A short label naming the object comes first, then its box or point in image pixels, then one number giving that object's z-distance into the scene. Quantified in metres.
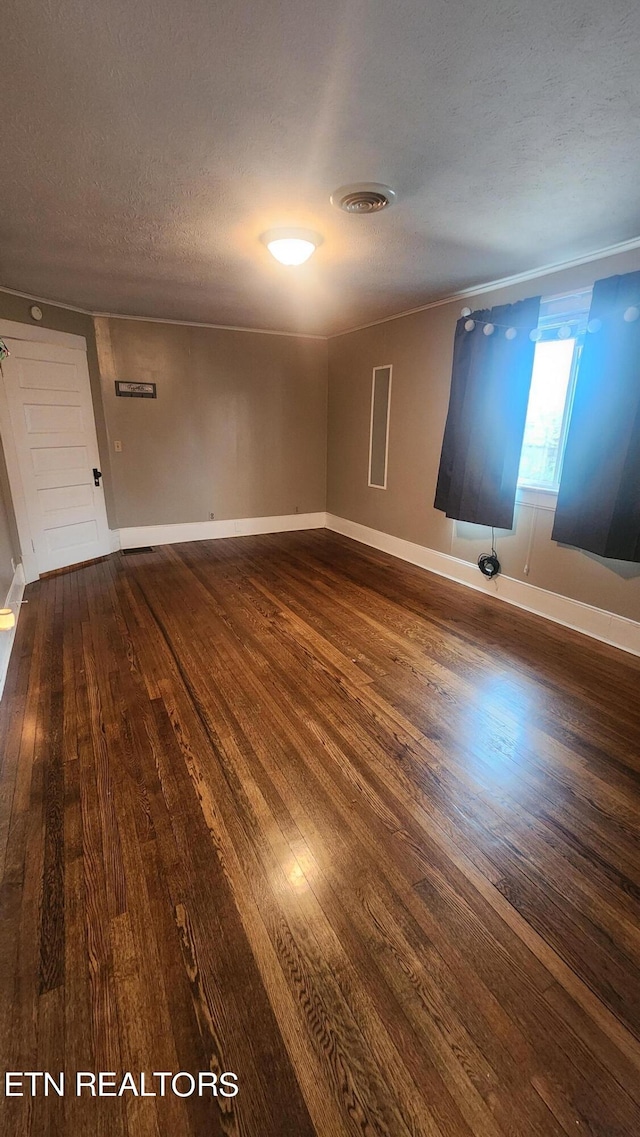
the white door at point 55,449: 4.09
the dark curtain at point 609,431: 2.80
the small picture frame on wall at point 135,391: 5.04
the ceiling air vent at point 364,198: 2.14
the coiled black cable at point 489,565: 4.00
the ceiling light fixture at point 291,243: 2.63
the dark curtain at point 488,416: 3.49
